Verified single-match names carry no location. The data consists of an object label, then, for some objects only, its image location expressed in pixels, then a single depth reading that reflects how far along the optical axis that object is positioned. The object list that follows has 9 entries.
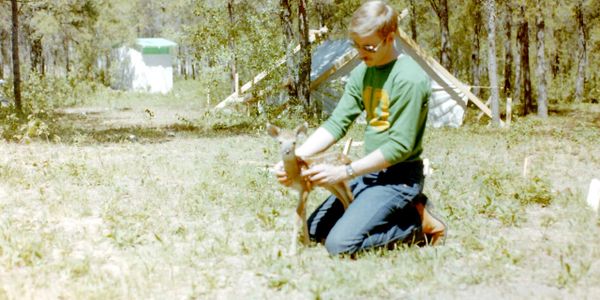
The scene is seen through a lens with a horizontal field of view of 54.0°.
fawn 4.25
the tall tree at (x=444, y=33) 26.70
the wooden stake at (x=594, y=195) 6.41
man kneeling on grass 4.23
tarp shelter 19.12
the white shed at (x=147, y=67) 41.56
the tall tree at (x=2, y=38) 40.47
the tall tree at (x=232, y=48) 16.53
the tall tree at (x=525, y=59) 24.56
